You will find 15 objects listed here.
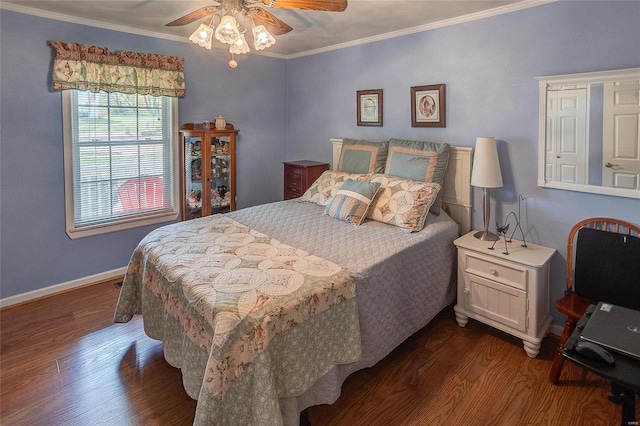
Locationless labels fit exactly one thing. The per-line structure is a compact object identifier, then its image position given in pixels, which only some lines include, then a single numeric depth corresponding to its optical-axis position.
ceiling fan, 1.91
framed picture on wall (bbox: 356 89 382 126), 3.65
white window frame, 3.17
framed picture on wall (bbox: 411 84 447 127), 3.14
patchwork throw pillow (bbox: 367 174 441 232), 2.71
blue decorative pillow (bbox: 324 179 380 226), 2.84
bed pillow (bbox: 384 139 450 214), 2.97
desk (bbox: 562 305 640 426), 1.23
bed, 1.55
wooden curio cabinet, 3.82
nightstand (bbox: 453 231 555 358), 2.38
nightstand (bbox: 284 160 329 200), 4.08
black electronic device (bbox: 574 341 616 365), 1.29
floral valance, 3.05
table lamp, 2.64
